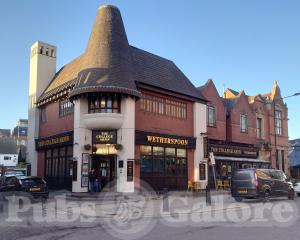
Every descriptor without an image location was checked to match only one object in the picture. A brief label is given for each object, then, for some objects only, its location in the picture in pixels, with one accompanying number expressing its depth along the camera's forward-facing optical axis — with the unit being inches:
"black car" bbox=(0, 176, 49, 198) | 591.2
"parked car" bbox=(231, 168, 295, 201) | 570.2
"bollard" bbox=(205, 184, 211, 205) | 539.3
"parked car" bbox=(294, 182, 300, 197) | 750.7
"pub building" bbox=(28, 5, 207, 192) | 685.3
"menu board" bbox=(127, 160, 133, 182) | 680.8
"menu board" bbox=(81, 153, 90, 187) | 681.7
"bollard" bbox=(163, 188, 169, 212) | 477.9
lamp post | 1070.1
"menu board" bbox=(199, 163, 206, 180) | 840.7
